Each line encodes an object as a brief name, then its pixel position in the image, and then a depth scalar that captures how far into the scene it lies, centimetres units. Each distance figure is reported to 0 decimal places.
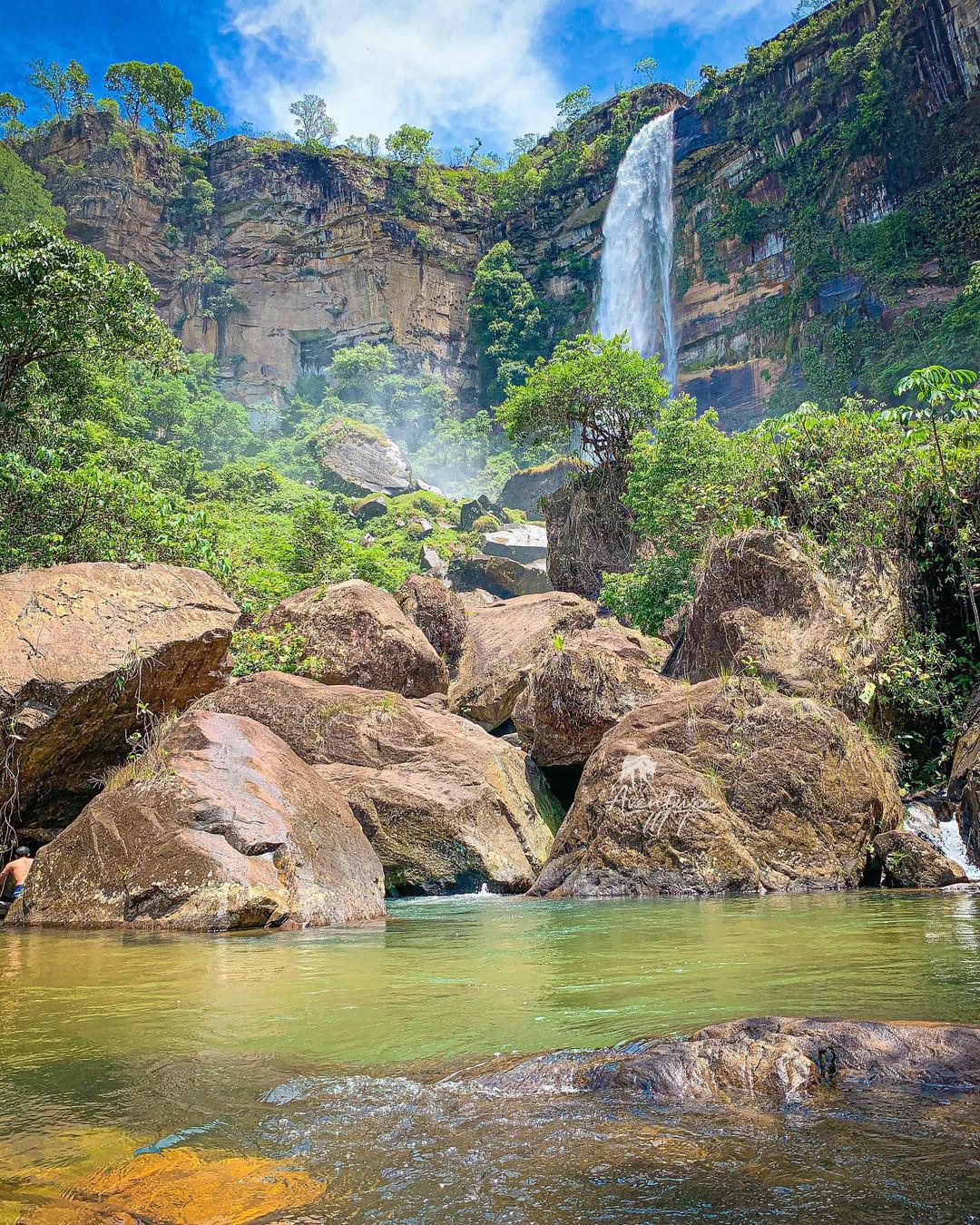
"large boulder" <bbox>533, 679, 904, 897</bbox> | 753
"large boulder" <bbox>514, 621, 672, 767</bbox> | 1056
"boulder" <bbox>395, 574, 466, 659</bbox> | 1628
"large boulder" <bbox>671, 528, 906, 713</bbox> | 963
